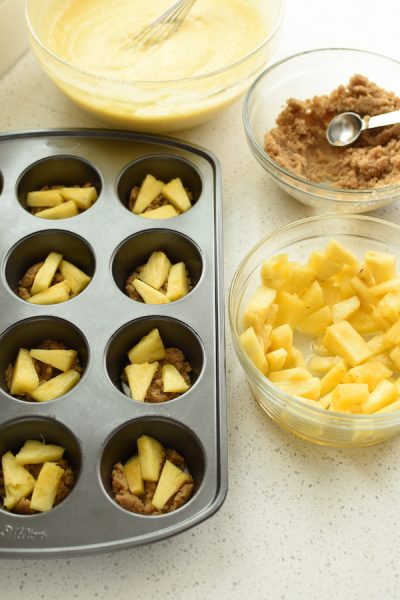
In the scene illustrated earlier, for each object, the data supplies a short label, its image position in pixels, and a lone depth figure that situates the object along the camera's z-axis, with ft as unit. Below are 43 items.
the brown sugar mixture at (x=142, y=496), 2.20
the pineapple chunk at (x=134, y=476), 2.24
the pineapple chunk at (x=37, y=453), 2.27
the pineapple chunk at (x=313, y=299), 2.44
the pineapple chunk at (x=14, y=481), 2.21
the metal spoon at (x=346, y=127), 2.70
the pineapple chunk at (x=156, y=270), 2.55
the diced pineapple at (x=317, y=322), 2.43
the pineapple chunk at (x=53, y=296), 2.48
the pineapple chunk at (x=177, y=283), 2.50
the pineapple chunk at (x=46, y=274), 2.53
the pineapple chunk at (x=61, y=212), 2.63
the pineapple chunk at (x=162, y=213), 2.62
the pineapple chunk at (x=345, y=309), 2.43
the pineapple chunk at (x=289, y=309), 2.41
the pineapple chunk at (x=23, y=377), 2.35
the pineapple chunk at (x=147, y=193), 2.66
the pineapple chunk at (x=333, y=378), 2.31
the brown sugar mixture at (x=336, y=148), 2.65
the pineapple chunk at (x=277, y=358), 2.32
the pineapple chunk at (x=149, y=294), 2.48
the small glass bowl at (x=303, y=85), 2.62
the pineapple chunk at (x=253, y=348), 2.28
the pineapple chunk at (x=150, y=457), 2.25
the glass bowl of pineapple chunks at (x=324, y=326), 2.24
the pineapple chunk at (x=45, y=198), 2.67
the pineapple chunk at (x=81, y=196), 2.66
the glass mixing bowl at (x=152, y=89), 2.60
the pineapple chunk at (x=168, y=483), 2.20
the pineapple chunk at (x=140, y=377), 2.34
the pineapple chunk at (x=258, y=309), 2.36
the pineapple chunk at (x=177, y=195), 2.65
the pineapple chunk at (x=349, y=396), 2.24
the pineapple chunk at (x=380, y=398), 2.23
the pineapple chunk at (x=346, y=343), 2.35
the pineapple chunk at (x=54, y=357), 2.40
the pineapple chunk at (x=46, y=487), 2.19
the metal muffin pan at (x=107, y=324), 2.14
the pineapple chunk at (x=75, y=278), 2.54
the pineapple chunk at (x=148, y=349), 2.41
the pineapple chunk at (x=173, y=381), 2.34
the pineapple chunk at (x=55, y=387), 2.34
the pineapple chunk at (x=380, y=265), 2.41
